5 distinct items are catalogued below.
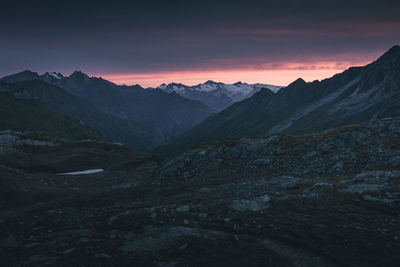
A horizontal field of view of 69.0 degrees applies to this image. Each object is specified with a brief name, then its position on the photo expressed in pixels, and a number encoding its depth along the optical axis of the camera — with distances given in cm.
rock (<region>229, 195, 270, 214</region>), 2924
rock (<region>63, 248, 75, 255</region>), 2430
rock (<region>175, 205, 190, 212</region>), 3138
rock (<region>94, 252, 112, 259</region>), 2242
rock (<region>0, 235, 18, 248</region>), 2772
